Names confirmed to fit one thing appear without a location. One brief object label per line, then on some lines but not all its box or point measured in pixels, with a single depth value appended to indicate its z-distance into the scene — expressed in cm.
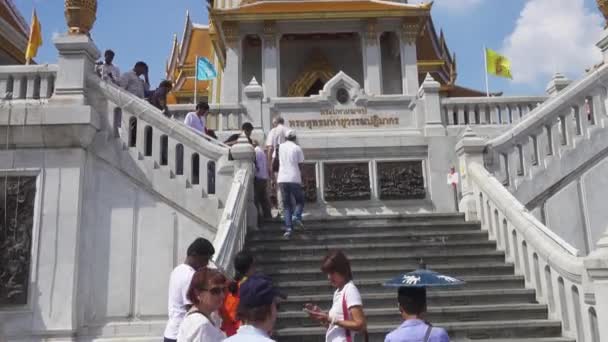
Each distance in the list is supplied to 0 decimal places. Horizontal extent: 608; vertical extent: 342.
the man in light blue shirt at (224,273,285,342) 269
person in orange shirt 440
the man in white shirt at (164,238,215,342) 462
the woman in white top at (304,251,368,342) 416
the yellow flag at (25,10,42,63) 1670
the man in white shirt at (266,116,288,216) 1141
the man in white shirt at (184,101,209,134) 1120
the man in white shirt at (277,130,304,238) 973
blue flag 1925
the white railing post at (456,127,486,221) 1049
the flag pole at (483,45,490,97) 1992
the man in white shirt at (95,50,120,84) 1162
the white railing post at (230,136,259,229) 1027
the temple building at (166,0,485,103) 2120
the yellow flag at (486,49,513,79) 2028
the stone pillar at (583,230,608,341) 558
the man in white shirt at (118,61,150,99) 1176
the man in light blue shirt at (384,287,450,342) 337
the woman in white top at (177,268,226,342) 332
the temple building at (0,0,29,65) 1917
